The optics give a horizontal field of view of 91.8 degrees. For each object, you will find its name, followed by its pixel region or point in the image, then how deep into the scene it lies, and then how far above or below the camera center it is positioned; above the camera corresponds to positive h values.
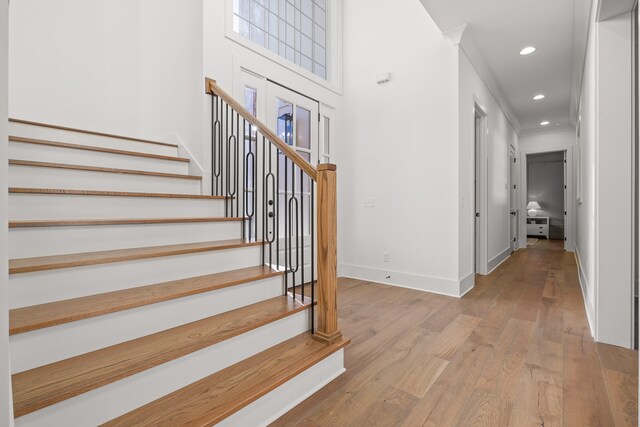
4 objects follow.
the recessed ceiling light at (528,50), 3.48 +1.81
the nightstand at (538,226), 8.61 -0.47
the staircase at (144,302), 1.10 -0.41
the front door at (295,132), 3.28 +0.88
